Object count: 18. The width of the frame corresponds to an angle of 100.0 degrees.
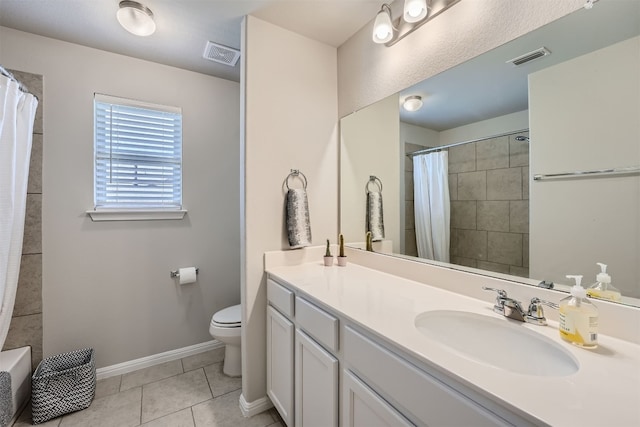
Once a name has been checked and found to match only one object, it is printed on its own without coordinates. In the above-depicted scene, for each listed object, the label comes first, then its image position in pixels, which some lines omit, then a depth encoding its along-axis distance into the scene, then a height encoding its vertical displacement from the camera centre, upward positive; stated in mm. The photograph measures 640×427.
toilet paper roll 2186 -490
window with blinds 2004 +476
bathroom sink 812 -445
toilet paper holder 2223 -481
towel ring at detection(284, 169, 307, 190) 1792 +261
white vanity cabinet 662 -551
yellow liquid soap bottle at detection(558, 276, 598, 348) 770 -312
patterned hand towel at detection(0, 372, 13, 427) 1394 -984
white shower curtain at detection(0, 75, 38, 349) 1440 +191
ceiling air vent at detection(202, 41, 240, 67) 1937 +1214
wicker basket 1563 -1037
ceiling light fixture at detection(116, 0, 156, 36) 1505 +1128
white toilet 1938 -864
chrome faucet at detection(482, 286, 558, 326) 926 -343
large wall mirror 857 +232
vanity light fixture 1314 +1022
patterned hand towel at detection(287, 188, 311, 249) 1729 -28
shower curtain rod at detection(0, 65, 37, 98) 1439 +766
